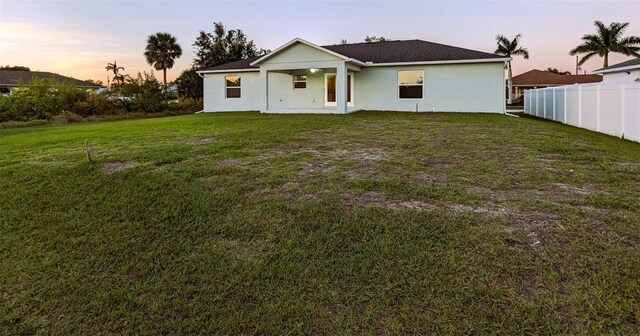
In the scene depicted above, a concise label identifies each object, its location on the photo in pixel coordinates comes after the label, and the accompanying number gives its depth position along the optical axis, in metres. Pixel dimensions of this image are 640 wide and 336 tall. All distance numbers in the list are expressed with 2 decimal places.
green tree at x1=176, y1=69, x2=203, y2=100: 35.34
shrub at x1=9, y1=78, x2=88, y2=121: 21.64
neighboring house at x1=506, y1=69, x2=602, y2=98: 46.38
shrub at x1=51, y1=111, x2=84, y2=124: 21.42
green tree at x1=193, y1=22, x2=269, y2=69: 37.06
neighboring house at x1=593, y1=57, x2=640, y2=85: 17.91
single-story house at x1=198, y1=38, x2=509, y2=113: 17.89
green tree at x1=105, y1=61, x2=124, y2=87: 52.94
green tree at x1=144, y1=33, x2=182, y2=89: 44.75
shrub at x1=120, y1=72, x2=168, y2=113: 26.44
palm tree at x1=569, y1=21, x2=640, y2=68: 41.78
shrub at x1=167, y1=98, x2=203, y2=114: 28.28
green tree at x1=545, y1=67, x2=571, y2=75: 62.89
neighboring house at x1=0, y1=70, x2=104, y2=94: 40.05
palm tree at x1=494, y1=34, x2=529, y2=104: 45.84
